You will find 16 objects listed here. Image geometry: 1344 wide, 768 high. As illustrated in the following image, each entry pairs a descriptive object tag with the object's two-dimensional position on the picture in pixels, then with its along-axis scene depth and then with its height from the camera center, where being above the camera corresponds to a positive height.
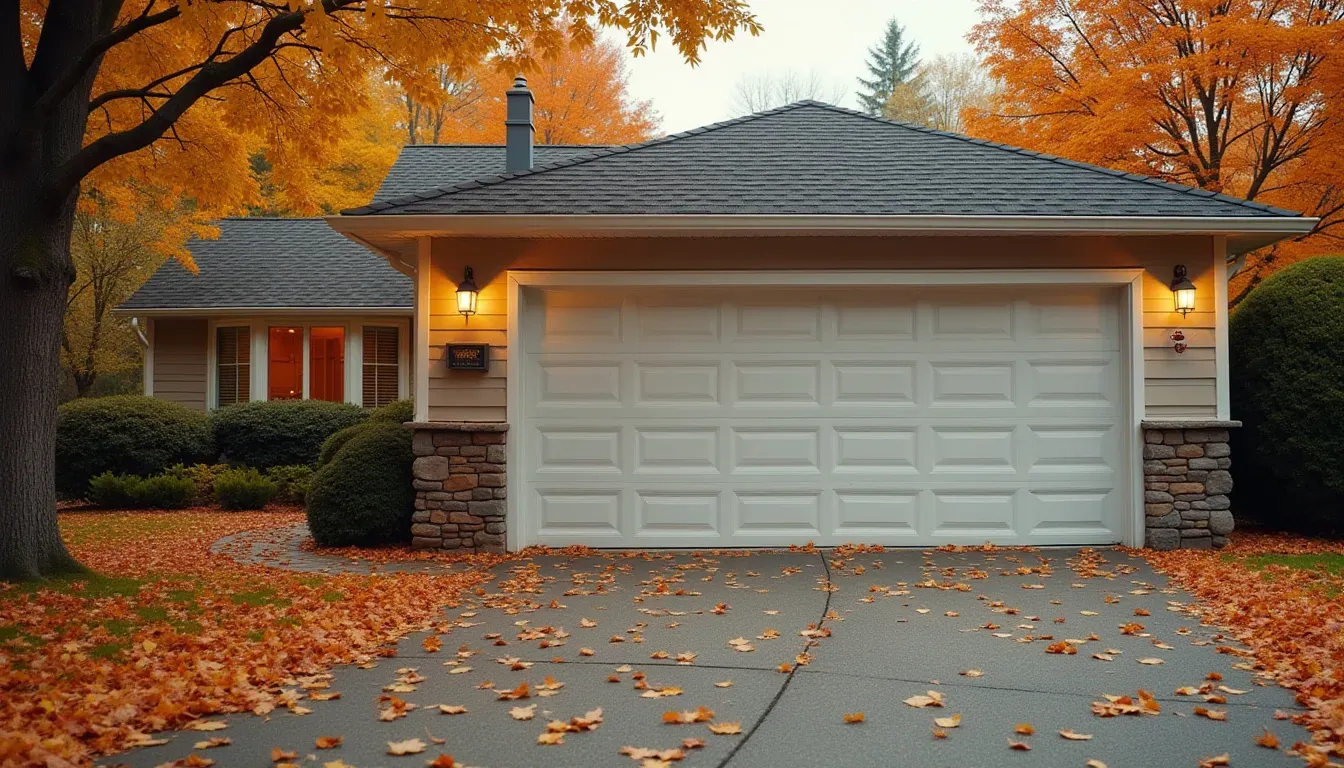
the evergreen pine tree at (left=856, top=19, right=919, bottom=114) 38.53 +13.95
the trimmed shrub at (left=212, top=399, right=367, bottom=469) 13.62 -0.50
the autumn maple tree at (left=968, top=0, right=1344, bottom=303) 11.81 +4.18
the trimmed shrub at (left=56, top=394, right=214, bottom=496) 12.77 -0.55
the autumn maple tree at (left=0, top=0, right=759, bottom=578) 6.38 +2.46
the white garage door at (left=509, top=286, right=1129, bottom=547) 8.11 -0.20
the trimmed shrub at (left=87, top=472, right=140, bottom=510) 12.37 -1.20
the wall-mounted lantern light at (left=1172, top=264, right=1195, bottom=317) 7.85 +0.89
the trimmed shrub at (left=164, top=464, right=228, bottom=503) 12.94 -1.11
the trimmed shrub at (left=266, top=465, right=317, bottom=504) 12.91 -1.15
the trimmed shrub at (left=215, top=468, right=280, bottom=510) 12.26 -1.21
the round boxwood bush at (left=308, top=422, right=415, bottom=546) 8.20 -0.84
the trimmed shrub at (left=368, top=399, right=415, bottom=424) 9.95 -0.15
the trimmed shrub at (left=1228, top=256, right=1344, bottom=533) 8.02 +0.03
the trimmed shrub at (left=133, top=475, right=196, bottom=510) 12.35 -1.23
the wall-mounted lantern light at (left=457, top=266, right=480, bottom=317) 7.92 +0.87
